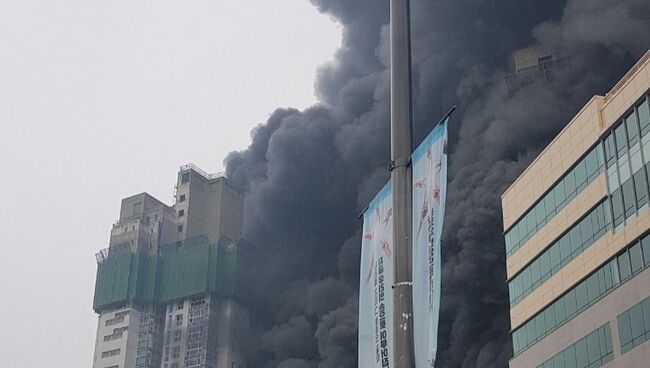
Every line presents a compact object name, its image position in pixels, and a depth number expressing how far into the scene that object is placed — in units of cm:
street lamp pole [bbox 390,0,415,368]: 1319
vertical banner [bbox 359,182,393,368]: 1669
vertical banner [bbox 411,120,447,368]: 1502
